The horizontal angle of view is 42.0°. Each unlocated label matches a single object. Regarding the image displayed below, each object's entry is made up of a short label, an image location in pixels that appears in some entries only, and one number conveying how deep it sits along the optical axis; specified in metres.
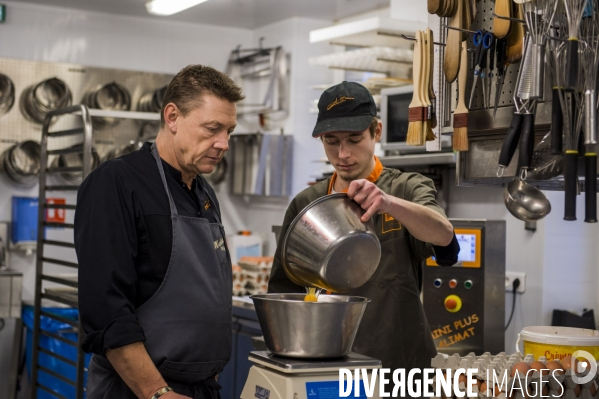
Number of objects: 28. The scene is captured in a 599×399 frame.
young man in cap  2.32
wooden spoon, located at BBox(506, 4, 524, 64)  2.18
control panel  3.60
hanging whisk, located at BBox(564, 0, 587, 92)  1.77
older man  1.95
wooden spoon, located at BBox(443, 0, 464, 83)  2.34
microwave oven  4.34
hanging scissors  2.26
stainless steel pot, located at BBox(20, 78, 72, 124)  6.18
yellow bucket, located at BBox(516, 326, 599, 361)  2.10
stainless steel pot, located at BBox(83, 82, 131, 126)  6.39
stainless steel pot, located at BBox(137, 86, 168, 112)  6.56
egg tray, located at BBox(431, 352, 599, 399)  1.86
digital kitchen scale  1.85
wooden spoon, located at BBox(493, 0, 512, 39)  2.16
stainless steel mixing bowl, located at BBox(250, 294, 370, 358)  1.84
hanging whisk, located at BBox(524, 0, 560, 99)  1.90
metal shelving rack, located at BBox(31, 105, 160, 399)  4.02
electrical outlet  4.05
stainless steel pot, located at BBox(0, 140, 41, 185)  6.07
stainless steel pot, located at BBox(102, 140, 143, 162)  6.39
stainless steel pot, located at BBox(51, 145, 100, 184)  6.30
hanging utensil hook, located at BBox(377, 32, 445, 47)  4.45
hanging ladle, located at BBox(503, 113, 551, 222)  2.05
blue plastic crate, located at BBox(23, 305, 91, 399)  5.02
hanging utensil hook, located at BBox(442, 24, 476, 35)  2.28
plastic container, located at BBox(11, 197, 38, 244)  6.05
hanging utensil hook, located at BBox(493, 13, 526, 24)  2.06
